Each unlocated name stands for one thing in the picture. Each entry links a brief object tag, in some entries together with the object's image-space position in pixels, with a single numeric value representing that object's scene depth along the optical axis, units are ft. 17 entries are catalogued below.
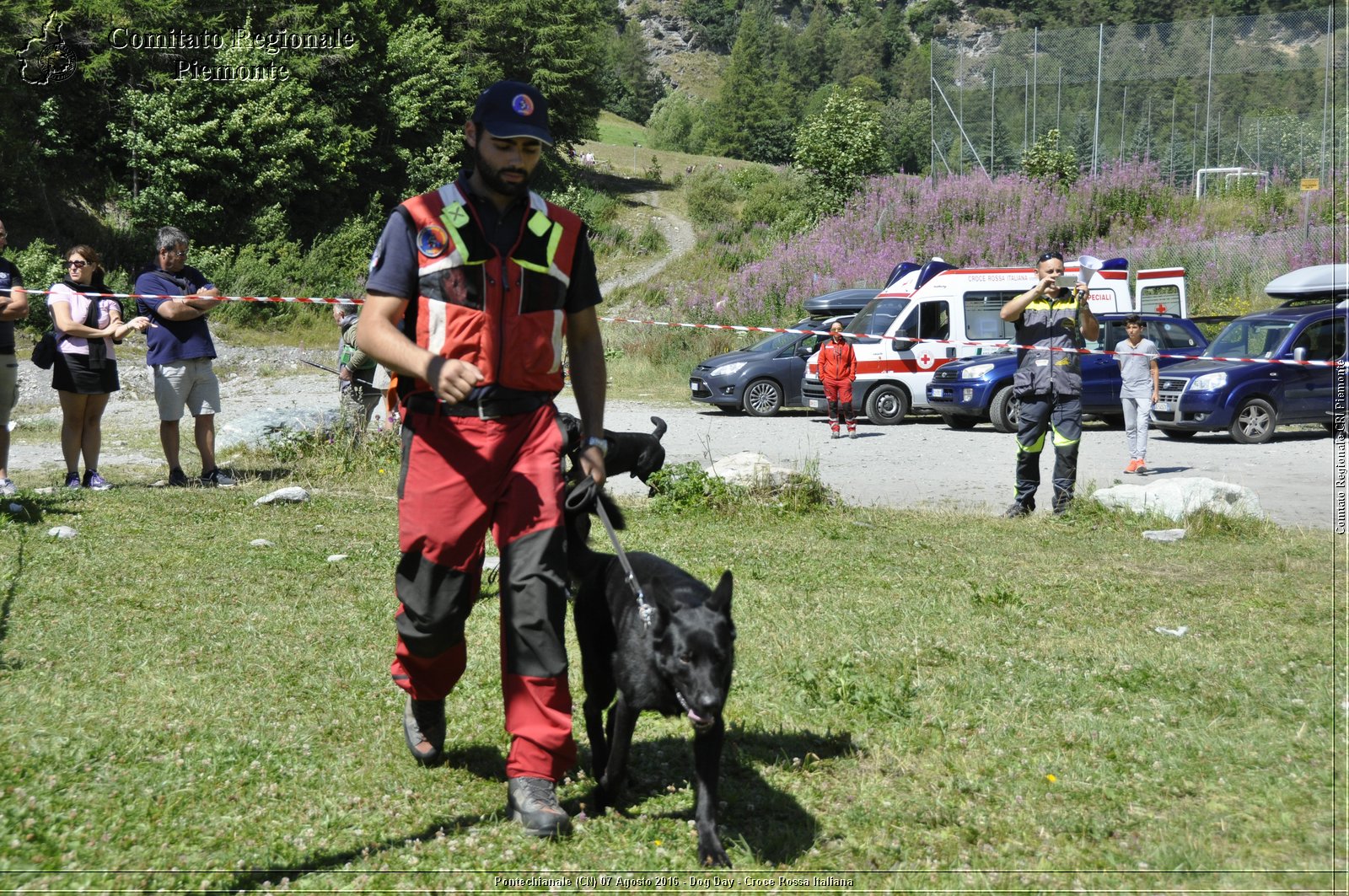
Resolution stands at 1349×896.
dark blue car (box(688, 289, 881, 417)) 69.31
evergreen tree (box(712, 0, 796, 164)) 329.11
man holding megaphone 33.68
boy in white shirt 46.39
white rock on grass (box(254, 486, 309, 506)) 33.32
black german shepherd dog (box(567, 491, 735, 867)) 12.16
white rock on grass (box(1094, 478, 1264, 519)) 31.89
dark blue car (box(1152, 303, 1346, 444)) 56.18
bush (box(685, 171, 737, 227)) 171.63
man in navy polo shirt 34.12
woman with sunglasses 33.65
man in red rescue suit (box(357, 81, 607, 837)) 12.84
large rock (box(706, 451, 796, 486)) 34.99
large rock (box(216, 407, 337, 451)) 41.52
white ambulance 65.57
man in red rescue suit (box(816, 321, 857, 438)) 60.23
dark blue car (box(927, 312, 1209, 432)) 61.26
